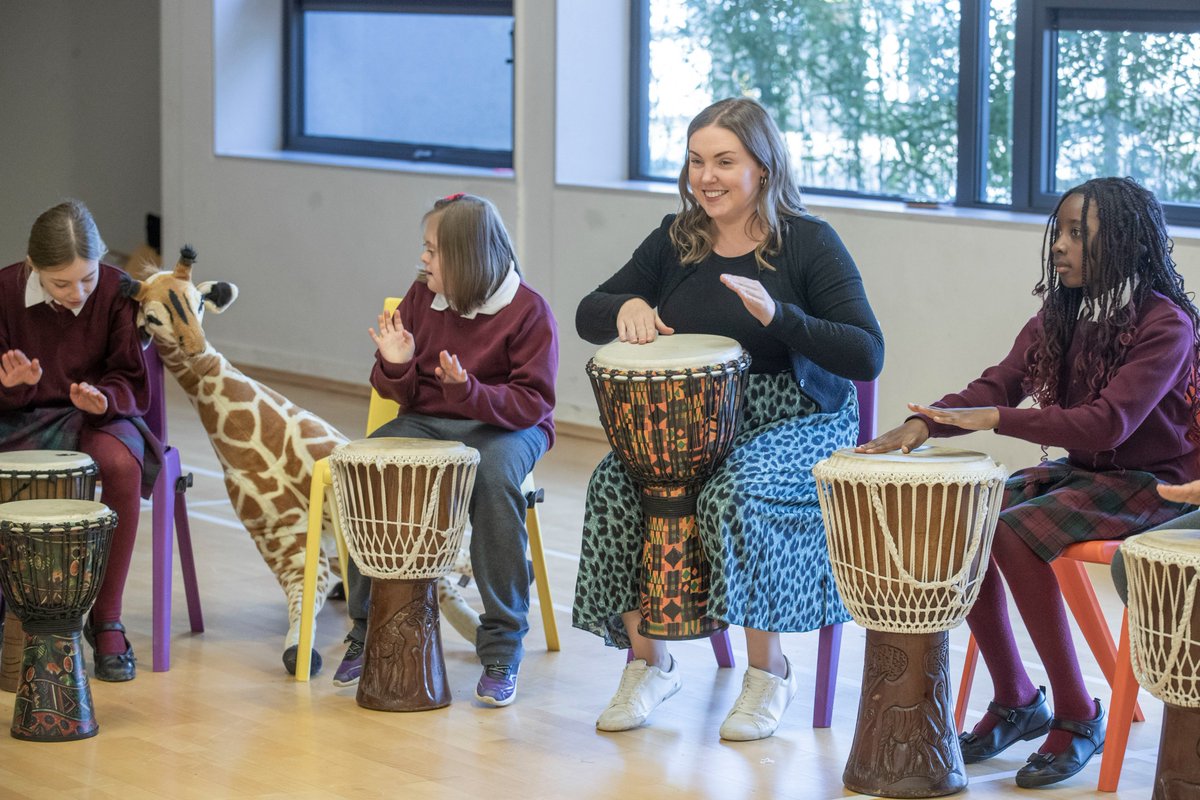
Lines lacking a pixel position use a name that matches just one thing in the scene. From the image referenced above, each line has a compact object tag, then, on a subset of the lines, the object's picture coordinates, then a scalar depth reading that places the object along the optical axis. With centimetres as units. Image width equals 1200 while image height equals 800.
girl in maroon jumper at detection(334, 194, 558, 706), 609
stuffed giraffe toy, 677
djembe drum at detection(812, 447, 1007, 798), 499
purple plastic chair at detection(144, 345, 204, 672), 642
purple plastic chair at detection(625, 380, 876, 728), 575
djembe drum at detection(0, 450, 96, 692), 597
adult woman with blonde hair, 552
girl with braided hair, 517
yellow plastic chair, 634
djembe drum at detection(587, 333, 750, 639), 547
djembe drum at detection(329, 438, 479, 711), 589
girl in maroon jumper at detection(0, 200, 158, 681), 631
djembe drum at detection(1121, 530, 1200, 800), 458
